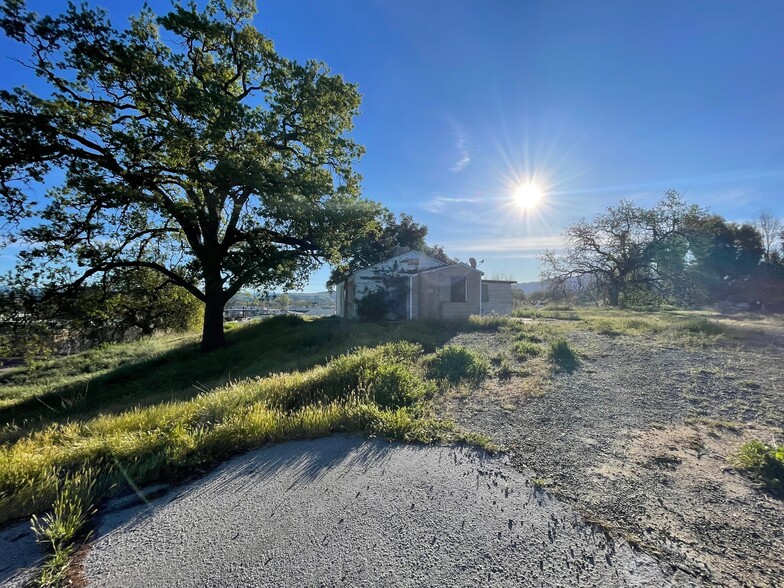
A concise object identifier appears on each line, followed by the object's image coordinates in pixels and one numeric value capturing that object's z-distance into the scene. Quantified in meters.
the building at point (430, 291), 19.06
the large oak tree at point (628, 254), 29.88
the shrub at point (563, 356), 6.80
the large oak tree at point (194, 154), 9.30
